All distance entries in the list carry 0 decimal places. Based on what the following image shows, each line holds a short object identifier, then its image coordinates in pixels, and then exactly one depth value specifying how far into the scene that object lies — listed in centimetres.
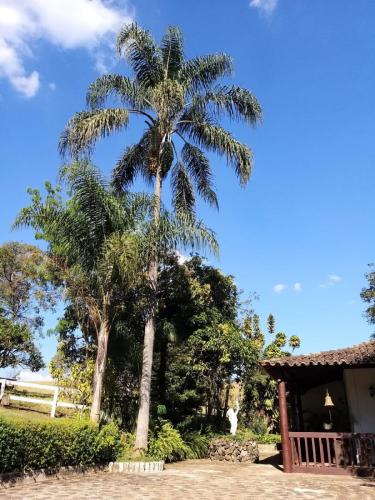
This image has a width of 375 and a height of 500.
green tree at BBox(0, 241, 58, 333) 3250
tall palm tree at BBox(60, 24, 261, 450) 1493
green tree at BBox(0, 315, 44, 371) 2261
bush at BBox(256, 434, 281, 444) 2067
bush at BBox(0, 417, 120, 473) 876
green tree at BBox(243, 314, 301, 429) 2178
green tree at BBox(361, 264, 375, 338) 2844
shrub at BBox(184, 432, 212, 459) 1630
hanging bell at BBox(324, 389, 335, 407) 1259
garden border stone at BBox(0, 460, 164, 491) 882
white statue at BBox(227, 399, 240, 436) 1934
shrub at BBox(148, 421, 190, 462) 1384
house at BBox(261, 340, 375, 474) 1173
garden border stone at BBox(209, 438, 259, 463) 1602
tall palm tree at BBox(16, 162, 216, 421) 1294
